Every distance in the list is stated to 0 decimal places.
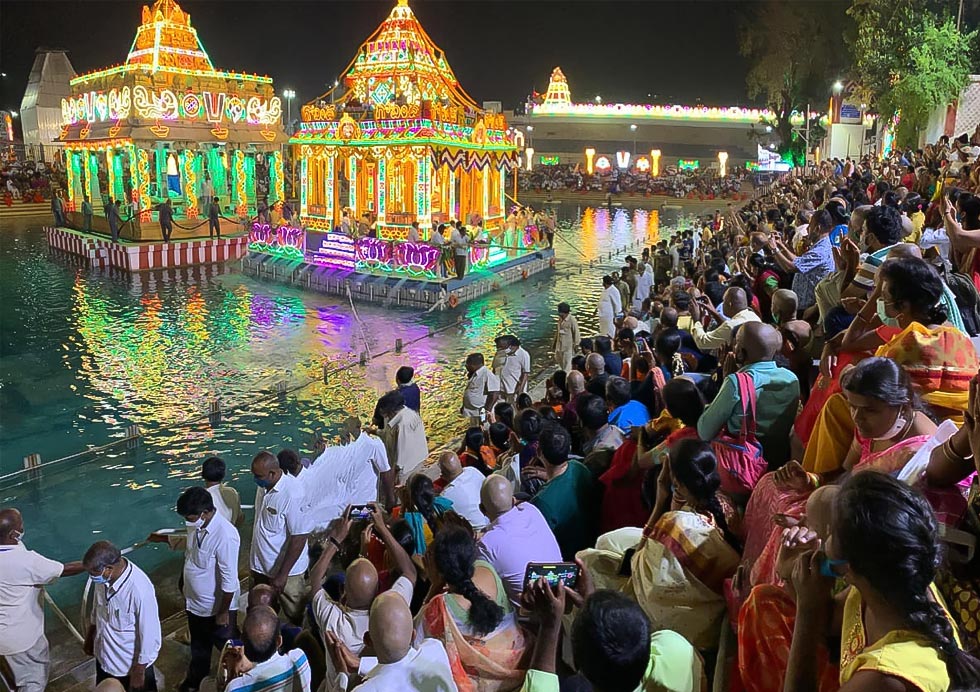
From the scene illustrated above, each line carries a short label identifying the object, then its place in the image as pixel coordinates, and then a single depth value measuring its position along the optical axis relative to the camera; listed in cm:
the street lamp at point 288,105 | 4222
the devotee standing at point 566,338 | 988
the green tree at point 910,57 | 1762
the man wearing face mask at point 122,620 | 411
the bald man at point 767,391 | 376
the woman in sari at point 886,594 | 176
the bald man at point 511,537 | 342
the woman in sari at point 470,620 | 286
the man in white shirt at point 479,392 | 827
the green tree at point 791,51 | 3369
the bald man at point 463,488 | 445
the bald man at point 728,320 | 525
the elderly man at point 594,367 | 618
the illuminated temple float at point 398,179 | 1784
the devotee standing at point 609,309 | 1049
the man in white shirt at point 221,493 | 497
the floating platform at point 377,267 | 1675
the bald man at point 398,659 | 261
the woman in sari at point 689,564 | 285
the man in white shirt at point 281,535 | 477
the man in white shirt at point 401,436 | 624
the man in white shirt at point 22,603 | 434
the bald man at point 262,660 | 312
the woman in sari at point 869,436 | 257
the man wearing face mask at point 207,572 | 452
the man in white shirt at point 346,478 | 524
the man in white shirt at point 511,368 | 859
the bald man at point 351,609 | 329
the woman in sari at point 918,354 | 300
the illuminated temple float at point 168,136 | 2383
